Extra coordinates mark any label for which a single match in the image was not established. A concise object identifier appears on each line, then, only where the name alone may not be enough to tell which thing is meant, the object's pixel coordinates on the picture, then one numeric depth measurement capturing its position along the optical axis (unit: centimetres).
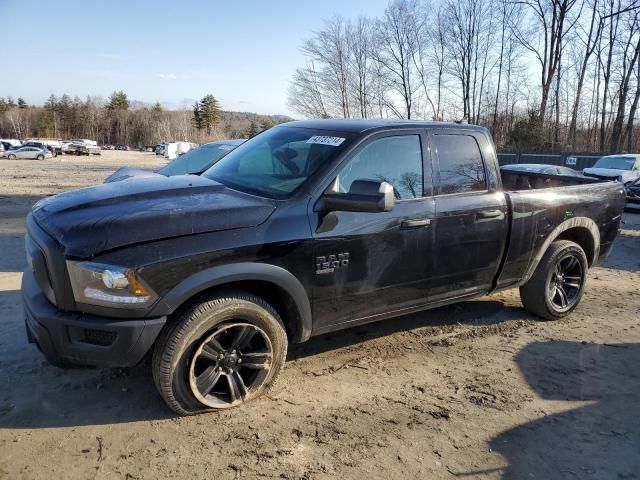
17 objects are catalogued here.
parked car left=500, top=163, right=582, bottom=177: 1526
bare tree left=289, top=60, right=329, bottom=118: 3694
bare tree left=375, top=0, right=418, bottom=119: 4122
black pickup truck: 282
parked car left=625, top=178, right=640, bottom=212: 1354
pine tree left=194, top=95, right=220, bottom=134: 13625
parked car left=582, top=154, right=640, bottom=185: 1688
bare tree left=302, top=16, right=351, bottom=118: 3725
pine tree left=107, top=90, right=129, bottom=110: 14716
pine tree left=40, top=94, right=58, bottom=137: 13175
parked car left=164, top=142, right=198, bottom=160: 3268
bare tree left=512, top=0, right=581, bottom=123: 3806
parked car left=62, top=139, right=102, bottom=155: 6462
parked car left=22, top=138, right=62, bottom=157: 5348
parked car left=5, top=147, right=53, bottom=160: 4888
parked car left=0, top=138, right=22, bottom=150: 6108
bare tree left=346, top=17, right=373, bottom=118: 3806
